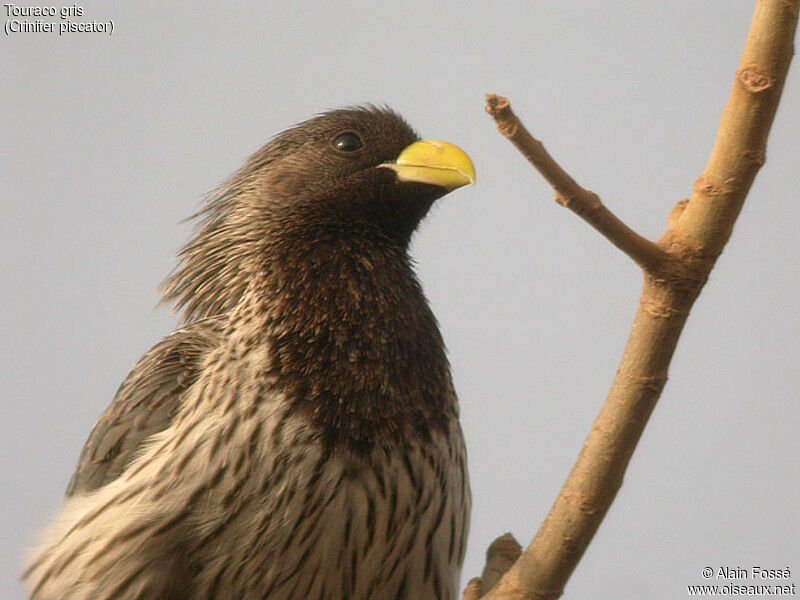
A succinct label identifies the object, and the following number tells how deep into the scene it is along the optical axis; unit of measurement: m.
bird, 7.18
